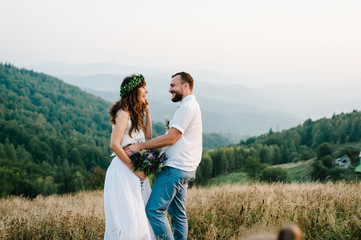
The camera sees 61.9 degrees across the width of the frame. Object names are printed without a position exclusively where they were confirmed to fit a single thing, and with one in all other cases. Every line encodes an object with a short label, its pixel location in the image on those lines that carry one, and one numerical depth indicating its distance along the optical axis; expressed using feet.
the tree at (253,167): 204.44
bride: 12.96
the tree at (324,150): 183.11
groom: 13.05
